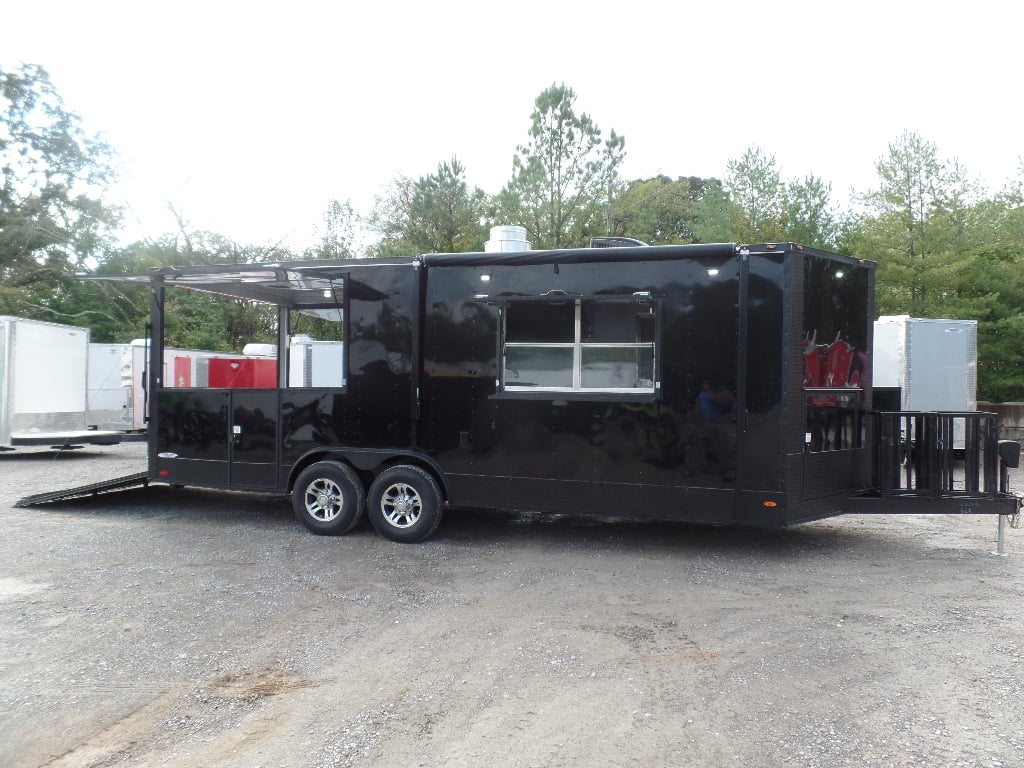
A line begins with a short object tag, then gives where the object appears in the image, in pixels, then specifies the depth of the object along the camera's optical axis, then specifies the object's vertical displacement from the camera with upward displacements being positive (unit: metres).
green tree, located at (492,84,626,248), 28.20 +7.76
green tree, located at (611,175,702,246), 30.97 +7.48
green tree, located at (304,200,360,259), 37.62 +7.88
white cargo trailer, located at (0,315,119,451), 14.36 -0.11
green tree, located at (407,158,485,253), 27.42 +6.01
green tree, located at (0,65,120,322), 31.48 +7.46
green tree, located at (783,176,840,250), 26.19 +6.17
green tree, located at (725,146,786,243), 27.98 +7.67
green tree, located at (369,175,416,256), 28.67 +7.75
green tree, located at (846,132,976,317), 20.25 +4.40
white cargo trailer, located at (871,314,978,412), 13.12 +0.56
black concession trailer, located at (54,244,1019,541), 6.68 -0.12
